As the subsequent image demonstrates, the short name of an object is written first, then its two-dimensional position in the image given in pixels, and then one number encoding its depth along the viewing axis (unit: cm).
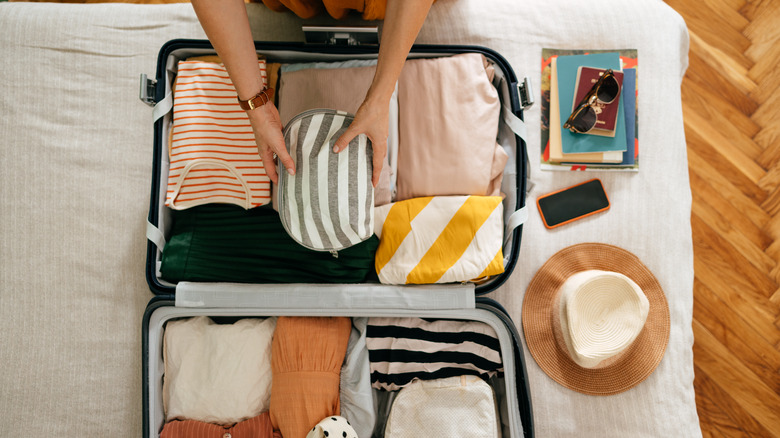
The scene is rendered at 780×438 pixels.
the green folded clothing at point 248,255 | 100
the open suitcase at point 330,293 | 99
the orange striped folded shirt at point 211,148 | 100
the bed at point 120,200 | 110
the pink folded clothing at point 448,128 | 101
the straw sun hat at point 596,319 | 102
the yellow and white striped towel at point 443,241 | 97
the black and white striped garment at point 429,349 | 104
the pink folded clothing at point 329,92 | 102
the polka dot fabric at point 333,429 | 95
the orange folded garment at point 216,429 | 101
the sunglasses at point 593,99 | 111
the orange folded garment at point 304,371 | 99
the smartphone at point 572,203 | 116
